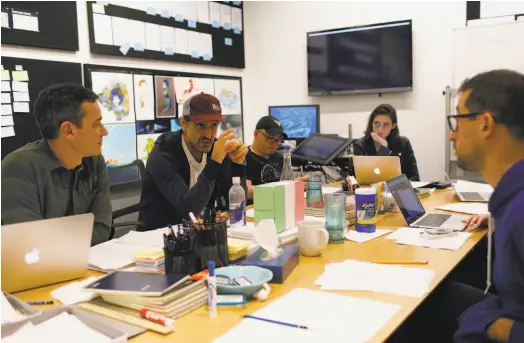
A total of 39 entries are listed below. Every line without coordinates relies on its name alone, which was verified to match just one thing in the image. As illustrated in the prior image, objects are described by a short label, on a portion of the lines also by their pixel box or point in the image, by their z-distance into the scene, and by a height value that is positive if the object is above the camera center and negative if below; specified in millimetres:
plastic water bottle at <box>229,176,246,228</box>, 2021 -342
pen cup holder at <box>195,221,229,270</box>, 1412 -355
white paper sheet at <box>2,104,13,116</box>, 2898 +140
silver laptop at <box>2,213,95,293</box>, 1308 -346
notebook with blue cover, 1204 -413
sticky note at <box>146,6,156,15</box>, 3930 +981
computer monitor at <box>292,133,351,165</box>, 3514 -190
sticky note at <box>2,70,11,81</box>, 2900 +354
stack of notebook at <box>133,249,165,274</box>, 1399 -396
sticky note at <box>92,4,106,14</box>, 3465 +894
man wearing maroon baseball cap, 2221 -171
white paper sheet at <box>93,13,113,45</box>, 3489 +755
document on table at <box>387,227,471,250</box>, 1785 -473
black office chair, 2861 -323
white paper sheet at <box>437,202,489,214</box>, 2388 -463
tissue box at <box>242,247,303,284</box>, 1405 -422
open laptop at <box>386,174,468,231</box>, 2103 -436
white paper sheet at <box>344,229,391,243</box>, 1889 -466
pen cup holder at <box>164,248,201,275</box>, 1363 -388
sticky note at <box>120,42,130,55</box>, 3711 +634
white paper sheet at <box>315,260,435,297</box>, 1346 -473
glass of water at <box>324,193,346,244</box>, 1846 -370
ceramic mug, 1655 -405
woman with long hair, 3678 -146
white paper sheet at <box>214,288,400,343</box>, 1054 -473
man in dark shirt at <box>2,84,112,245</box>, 1822 -125
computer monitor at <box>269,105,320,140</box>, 4688 +50
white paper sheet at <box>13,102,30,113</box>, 2963 +160
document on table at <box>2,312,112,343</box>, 992 -433
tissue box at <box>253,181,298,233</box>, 1805 -304
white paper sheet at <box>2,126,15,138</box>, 2893 +10
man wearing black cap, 2979 -192
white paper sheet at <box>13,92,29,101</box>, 2965 +229
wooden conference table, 1092 -475
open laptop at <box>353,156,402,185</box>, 2902 -295
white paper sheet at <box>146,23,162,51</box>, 3932 +764
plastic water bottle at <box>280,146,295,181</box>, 2350 -236
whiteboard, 3723 +569
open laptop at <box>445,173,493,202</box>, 2666 -442
